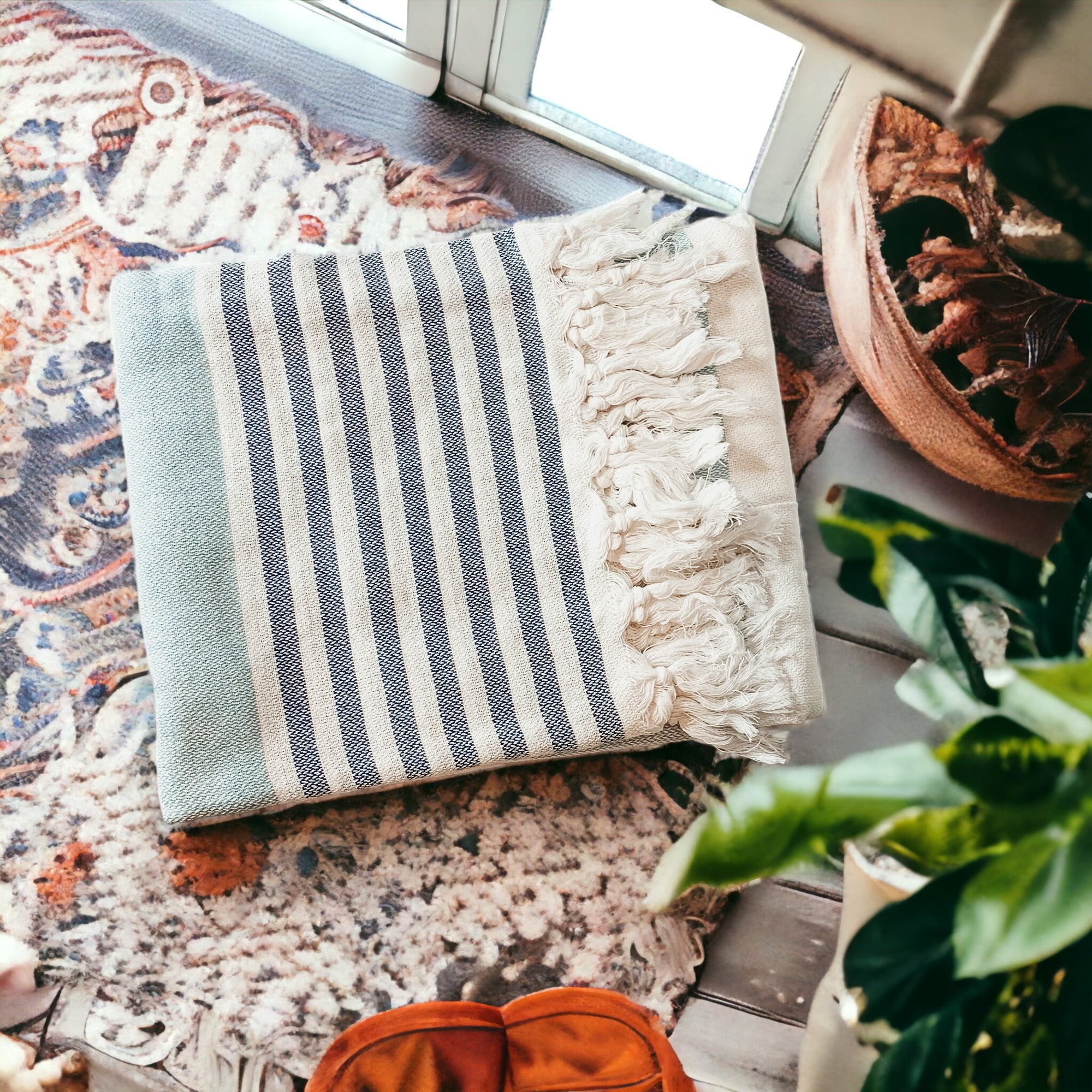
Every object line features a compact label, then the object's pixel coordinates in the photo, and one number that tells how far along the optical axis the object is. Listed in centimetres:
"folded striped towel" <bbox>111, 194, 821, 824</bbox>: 66
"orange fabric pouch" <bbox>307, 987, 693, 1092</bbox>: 62
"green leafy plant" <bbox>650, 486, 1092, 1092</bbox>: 51
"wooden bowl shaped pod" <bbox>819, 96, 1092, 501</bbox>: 58
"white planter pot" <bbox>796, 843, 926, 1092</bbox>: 55
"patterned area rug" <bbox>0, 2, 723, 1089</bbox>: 68
